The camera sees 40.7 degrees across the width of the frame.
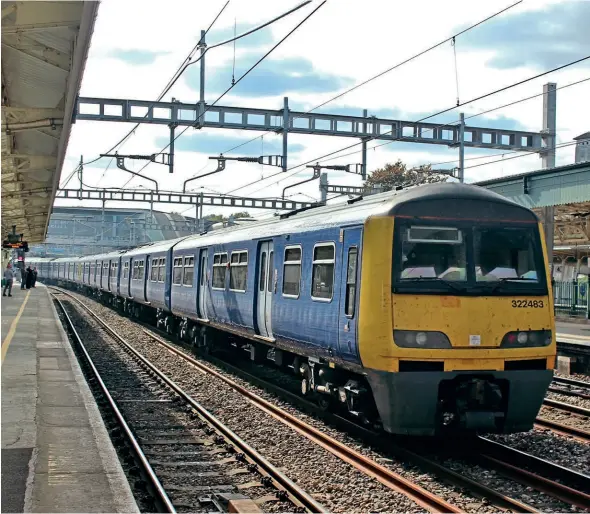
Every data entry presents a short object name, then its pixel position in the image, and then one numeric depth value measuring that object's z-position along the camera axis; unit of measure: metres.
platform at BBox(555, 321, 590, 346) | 17.79
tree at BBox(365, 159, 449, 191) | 51.33
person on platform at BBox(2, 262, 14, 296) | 41.05
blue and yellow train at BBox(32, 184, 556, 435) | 7.86
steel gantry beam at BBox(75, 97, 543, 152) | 17.70
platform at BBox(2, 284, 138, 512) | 6.24
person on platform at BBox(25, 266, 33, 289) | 53.81
